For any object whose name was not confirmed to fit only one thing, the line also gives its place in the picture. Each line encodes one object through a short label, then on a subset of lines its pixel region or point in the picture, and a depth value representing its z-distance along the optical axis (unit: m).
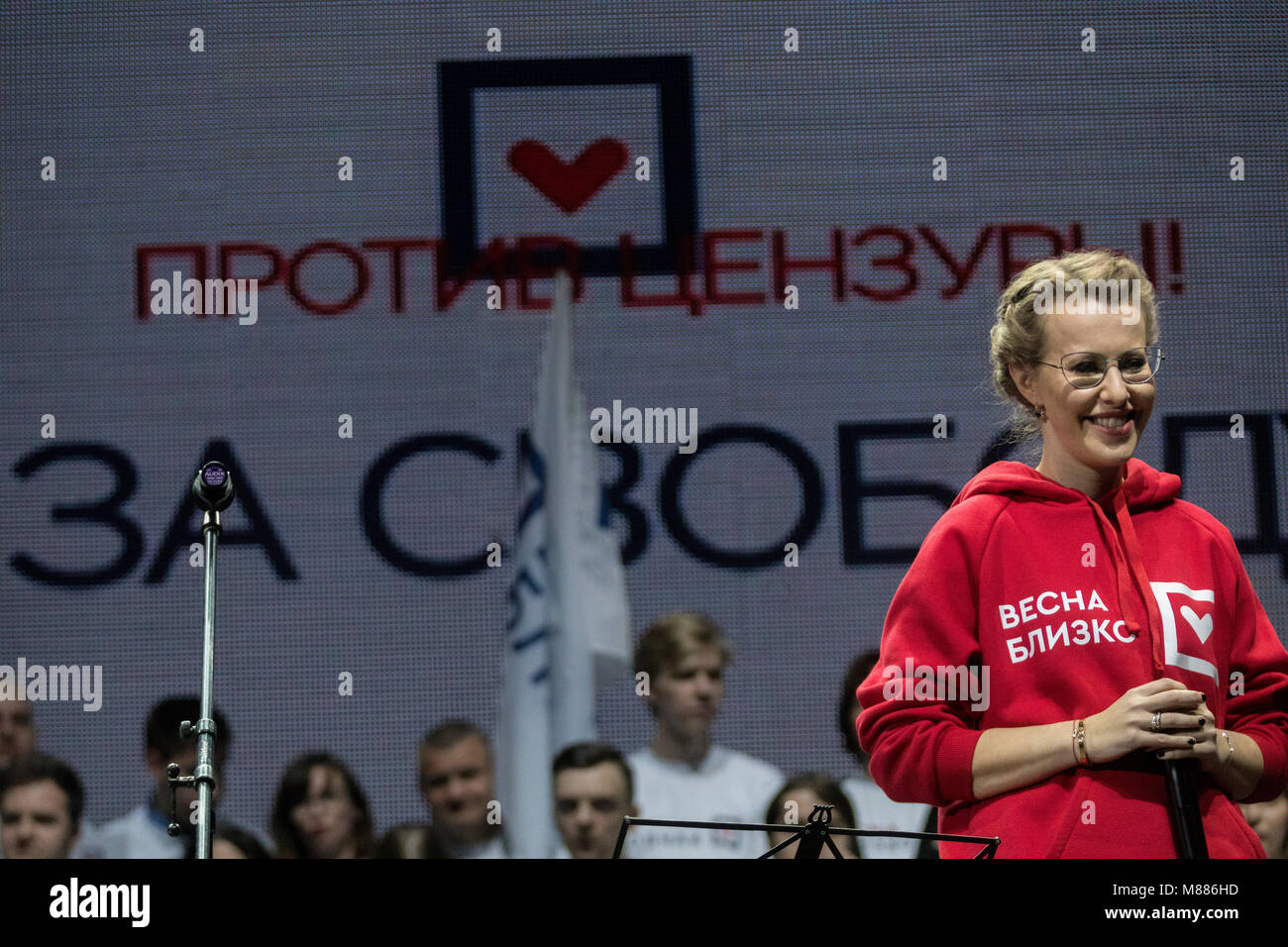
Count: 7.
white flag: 10.78
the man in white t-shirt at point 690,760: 10.38
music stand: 3.73
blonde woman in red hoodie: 4.11
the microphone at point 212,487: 6.02
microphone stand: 5.69
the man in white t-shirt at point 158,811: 10.47
